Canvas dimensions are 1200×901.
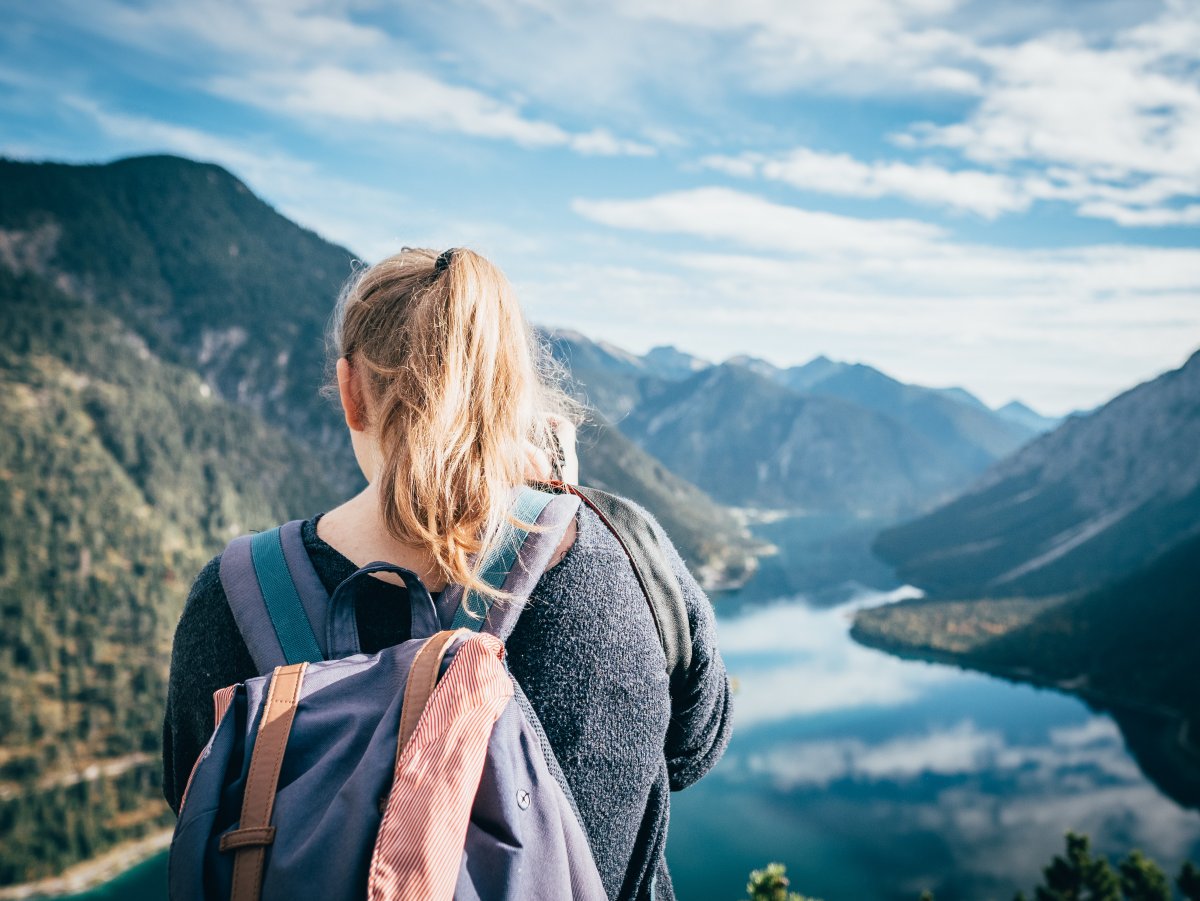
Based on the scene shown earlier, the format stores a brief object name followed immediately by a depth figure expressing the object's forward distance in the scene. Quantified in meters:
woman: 1.55
